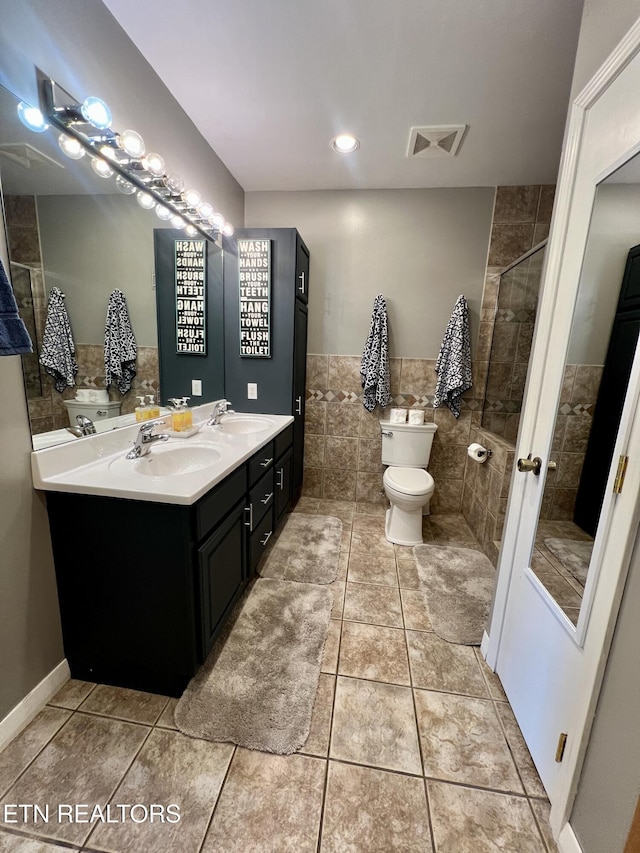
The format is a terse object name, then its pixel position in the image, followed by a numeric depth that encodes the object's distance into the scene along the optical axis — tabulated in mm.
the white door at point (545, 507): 855
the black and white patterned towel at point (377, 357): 2695
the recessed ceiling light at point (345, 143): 2018
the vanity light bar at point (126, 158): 1122
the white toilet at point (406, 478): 2346
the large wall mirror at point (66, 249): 1062
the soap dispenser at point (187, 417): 1960
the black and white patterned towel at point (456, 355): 2609
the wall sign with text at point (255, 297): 2391
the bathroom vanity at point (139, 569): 1175
